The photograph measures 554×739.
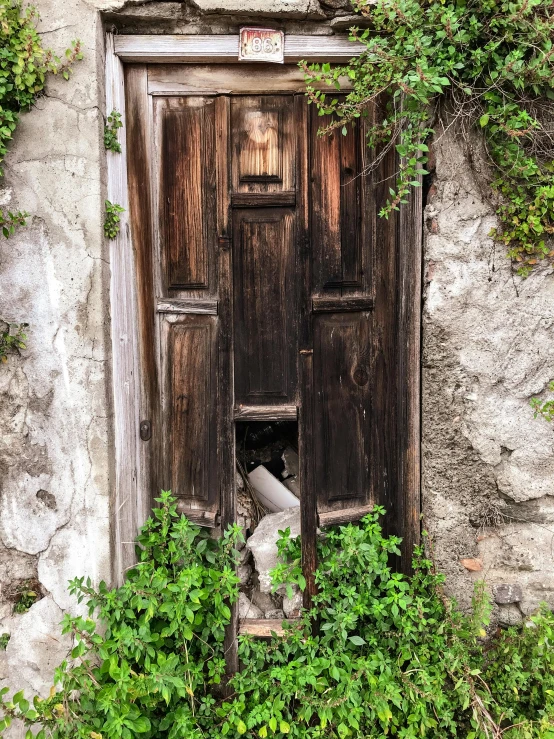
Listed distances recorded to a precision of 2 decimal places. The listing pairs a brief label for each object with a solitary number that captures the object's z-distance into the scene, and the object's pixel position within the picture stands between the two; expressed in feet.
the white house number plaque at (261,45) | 6.90
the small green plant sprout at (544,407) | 7.17
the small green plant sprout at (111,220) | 6.89
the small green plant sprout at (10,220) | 6.51
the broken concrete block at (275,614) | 7.79
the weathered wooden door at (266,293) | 7.41
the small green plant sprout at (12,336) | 6.73
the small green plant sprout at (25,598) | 6.95
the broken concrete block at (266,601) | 7.84
